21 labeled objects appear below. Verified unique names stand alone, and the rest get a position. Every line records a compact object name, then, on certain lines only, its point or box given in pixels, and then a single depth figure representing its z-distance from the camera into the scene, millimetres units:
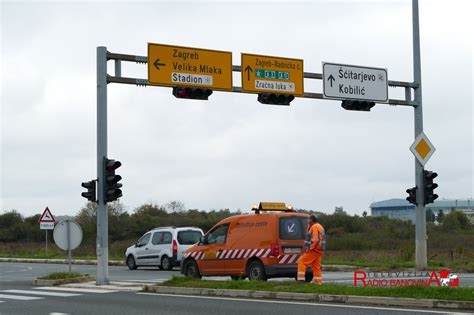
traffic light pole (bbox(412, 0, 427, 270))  26672
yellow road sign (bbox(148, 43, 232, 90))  23453
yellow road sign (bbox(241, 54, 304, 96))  25172
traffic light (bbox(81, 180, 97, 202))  21797
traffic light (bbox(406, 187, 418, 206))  26797
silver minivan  30906
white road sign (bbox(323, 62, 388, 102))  26578
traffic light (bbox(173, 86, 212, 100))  23844
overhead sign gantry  21938
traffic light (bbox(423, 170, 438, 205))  26594
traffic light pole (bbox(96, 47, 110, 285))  21844
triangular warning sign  37938
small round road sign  23672
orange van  20250
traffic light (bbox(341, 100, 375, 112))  27062
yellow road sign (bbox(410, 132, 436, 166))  26422
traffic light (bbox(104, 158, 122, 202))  21688
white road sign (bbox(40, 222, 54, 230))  38062
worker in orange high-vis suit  18000
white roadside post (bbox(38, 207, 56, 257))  37938
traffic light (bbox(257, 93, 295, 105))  25469
